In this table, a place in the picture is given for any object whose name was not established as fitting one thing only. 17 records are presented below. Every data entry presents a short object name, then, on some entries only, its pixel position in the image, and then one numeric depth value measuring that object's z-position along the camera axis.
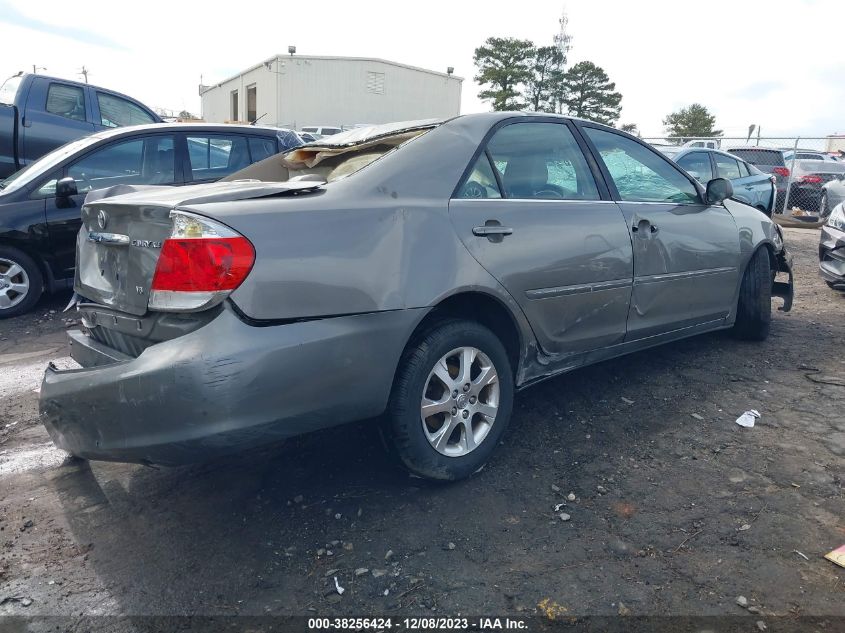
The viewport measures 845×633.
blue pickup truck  8.12
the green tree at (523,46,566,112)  37.94
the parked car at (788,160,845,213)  15.98
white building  32.25
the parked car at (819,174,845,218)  13.39
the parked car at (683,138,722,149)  19.18
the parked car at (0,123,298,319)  6.00
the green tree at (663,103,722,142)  46.53
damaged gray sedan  2.37
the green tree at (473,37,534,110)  37.09
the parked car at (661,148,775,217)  10.41
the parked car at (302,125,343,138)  23.81
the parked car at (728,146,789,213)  16.41
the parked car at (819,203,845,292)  6.64
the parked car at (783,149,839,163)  18.96
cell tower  45.53
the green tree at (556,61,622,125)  39.12
